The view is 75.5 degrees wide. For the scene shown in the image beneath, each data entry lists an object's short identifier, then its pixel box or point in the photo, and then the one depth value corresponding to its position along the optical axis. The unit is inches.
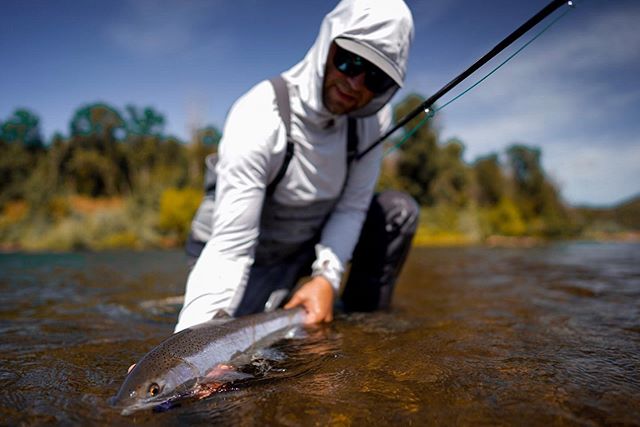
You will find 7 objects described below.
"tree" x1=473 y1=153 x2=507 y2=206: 1611.7
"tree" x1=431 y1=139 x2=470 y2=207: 1437.0
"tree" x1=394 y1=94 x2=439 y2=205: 1398.9
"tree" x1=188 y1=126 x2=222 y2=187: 1406.5
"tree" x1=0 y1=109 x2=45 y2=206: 1699.1
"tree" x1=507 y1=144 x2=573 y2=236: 1305.4
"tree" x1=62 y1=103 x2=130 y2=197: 1886.1
